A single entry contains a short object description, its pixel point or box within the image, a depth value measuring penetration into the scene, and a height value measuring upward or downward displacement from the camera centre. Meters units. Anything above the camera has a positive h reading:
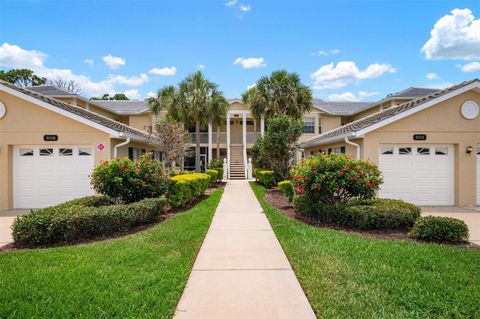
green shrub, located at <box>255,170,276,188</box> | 18.41 -1.13
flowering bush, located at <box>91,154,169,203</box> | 9.48 -0.63
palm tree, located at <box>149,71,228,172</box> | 22.91 +3.97
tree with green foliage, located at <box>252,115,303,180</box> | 16.75 +0.90
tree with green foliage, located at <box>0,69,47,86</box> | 46.00 +11.82
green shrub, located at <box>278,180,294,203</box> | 11.91 -1.15
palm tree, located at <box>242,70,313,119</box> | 22.17 +4.39
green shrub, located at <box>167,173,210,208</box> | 10.99 -1.12
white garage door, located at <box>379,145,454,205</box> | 12.66 -0.53
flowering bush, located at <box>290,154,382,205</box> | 8.55 -0.54
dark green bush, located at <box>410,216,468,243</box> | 6.97 -1.54
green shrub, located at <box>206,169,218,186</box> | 20.14 -1.06
